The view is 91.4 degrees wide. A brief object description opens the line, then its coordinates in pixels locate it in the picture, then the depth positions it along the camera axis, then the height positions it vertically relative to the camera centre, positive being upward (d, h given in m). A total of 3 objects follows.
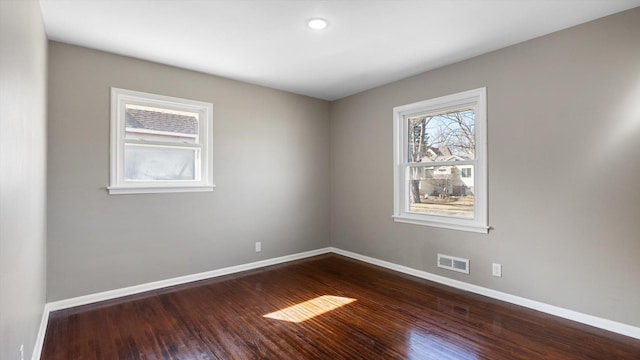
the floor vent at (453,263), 3.46 -0.93
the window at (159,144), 3.30 +0.43
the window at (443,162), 3.38 +0.23
